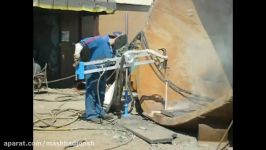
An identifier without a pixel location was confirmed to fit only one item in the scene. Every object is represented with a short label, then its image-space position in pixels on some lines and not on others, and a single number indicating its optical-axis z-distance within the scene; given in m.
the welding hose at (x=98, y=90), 6.87
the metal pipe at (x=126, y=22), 14.67
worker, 6.93
